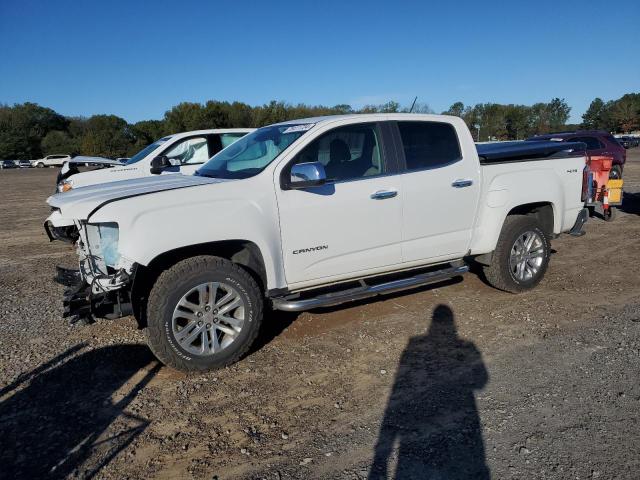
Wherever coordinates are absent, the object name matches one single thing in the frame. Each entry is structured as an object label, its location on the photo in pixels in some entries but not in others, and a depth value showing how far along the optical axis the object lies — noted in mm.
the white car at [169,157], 9781
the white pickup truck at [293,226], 3859
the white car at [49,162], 62469
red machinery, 8383
